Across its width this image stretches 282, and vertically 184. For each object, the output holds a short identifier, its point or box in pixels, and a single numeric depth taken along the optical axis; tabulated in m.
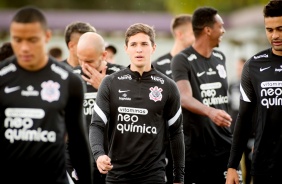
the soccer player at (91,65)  19.27
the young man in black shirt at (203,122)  20.84
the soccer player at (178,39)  23.73
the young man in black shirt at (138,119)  16.58
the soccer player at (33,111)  13.34
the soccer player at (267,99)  15.95
